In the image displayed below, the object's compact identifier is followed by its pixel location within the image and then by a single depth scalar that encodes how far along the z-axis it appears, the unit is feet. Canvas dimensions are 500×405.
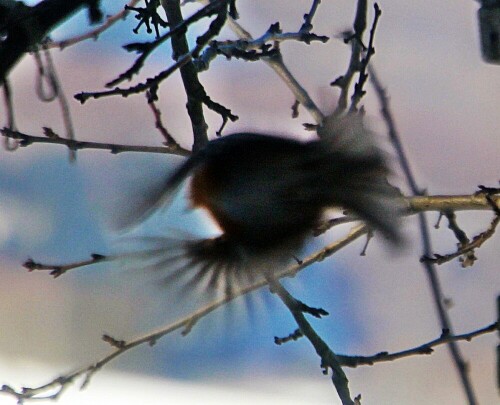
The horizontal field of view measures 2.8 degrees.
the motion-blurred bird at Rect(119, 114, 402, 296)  17.37
